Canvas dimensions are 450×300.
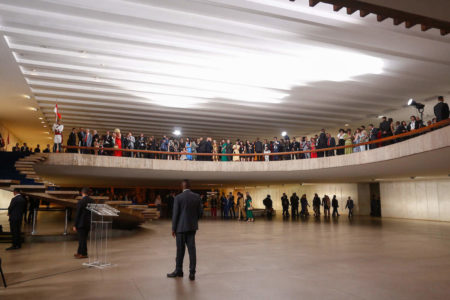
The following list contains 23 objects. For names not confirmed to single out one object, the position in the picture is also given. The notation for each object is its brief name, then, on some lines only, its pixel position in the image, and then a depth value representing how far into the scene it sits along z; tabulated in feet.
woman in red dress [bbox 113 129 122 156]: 50.46
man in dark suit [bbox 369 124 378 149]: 44.55
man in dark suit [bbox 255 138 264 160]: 57.57
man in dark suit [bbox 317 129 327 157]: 52.85
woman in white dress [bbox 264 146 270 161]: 57.34
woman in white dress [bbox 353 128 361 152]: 48.35
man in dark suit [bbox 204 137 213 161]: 55.83
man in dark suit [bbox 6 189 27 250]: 26.58
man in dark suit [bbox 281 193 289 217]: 69.67
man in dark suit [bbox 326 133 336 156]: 52.54
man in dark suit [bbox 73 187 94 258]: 23.29
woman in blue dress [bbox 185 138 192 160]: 57.00
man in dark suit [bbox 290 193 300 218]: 69.62
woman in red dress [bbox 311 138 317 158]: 55.87
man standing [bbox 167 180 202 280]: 17.46
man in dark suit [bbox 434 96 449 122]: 32.12
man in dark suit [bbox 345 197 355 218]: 65.00
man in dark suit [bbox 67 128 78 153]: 48.42
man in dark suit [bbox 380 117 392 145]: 42.34
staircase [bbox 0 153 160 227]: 29.76
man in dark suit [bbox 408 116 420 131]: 38.27
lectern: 20.34
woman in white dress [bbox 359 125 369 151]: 47.52
